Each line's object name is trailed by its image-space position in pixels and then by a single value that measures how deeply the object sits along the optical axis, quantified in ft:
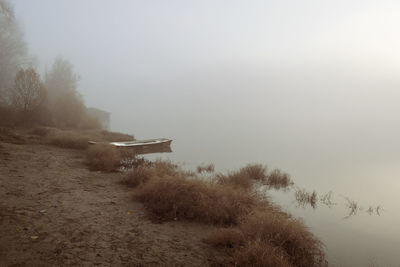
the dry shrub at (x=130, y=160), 28.04
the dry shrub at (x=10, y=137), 30.72
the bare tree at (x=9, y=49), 49.63
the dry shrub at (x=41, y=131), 40.67
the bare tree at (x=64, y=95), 62.59
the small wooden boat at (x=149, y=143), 39.21
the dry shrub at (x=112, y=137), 53.63
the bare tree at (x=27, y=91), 42.98
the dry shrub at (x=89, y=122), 68.44
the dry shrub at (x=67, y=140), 35.22
